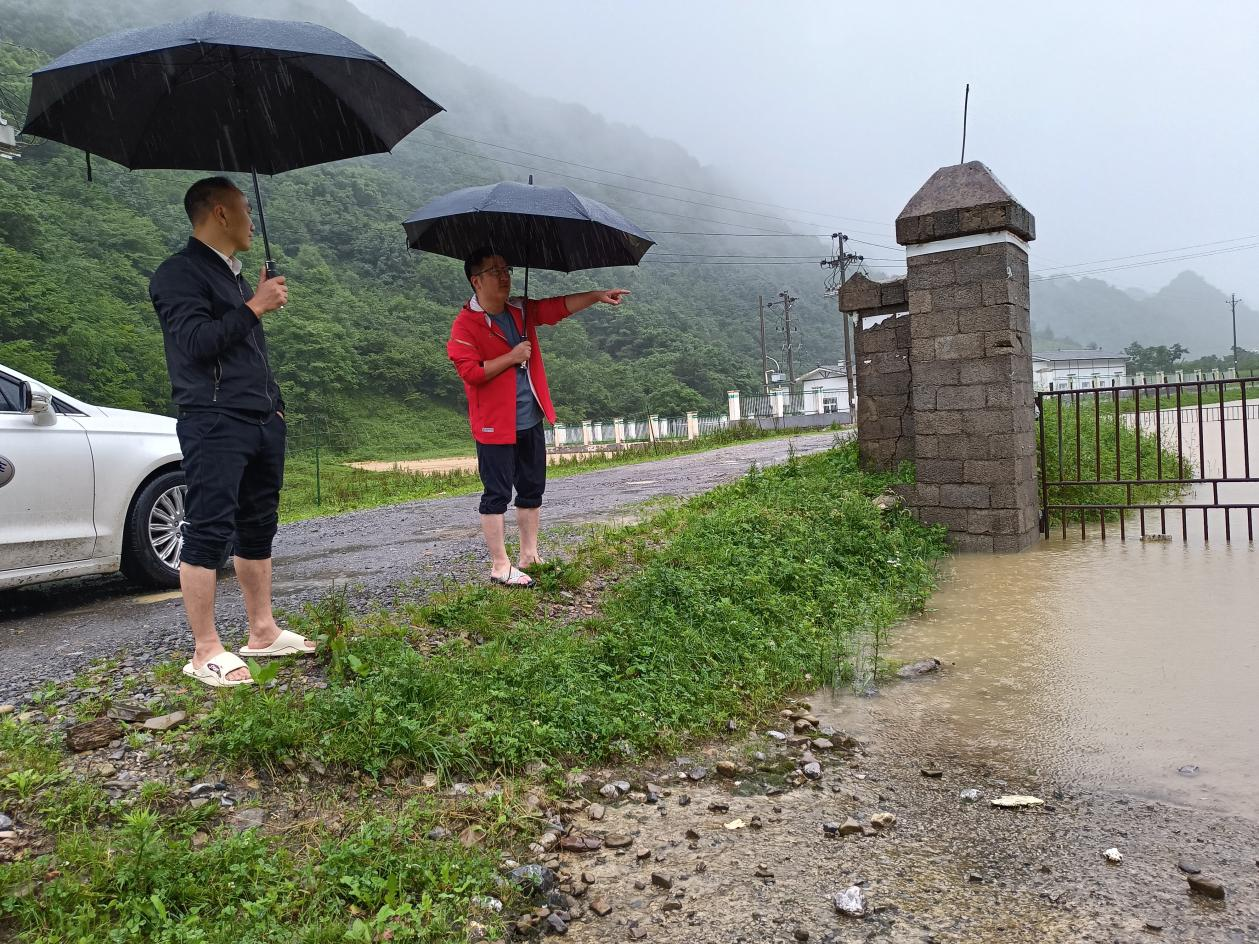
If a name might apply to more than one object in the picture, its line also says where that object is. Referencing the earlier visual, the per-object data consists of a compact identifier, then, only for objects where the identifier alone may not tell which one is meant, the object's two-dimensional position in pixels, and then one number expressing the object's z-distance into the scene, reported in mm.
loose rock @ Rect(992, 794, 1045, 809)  3107
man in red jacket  4988
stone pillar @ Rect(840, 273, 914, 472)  8477
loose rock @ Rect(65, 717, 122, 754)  3182
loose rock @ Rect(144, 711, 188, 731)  3309
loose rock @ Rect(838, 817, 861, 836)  2955
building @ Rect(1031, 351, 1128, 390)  80494
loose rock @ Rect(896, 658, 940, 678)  4656
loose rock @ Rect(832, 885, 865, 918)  2451
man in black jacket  3502
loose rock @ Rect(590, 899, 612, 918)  2535
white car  5188
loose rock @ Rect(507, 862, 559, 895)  2641
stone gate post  7566
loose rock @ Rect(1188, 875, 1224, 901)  2451
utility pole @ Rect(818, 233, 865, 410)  46131
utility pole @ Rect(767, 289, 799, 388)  58162
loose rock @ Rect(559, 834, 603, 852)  2889
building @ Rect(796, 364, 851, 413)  60425
